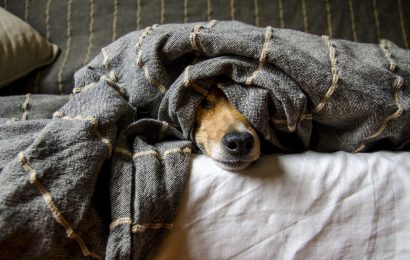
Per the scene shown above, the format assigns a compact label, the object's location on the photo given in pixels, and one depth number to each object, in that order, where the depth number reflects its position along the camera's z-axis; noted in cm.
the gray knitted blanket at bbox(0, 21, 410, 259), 66
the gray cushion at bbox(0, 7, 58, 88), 118
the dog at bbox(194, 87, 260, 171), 79
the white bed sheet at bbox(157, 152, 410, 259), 74
